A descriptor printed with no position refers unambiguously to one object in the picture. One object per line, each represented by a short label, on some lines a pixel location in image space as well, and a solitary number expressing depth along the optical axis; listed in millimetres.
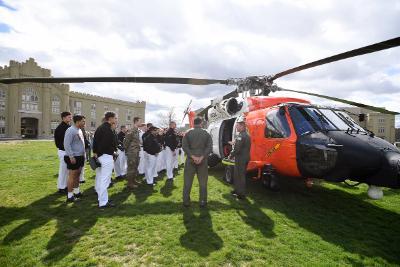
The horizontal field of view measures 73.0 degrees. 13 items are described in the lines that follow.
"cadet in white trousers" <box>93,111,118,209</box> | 5840
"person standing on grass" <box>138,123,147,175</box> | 10401
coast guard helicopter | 5188
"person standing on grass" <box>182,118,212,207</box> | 6023
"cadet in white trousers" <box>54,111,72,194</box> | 6879
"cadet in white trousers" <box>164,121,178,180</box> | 9273
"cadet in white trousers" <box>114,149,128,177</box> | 9359
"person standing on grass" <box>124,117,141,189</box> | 7812
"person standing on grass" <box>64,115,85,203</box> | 6004
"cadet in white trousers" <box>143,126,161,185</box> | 8258
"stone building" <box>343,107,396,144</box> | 80144
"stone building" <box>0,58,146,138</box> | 56219
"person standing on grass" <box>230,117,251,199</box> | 6688
